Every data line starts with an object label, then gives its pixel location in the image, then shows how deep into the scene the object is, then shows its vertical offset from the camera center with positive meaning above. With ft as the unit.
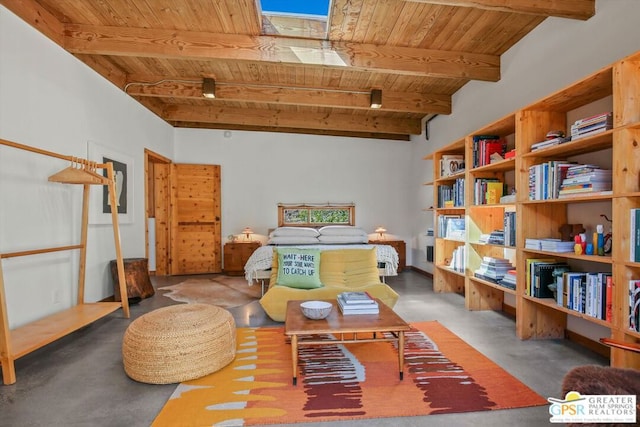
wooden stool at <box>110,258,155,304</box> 12.51 -2.70
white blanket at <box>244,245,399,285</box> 13.16 -2.04
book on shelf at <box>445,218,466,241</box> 12.83 -0.66
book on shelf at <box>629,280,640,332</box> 6.09 -1.78
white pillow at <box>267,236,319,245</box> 17.17 -1.48
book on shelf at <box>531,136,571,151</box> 7.98 +1.83
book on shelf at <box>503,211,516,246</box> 9.66 -0.47
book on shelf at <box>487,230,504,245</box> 10.42 -0.82
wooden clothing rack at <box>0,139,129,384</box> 6.70 -2.92
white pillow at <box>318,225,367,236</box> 17.89 -1.03
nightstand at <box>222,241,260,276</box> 18.30 -2.42
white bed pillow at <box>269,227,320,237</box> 17.67 -1.06
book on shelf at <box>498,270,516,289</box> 9.86 -2.14
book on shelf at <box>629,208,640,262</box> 6.07 -0.45
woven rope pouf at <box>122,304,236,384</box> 6.69 -2.91
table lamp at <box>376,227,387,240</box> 19.63 -1.12
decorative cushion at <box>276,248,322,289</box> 10.62 -1.88
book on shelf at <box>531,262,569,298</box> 8.68 -1.78
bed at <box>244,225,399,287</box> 14.62 -1.44
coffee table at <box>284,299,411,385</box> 6.49 -2.36
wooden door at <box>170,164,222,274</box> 19.34 -0.36
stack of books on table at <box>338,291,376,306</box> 7.51 -2.09
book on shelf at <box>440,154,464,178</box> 13.75 +2.14
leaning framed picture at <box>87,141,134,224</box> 11.64 +0.96
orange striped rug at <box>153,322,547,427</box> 5.73 -3.60
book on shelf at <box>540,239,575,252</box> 8.02 -0.83
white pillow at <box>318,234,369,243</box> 17.53 -1.45
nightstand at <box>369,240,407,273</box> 19.19 -2.09
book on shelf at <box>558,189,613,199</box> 6.72 +0.44
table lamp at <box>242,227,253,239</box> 18.72 -1.10
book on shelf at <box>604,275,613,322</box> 6.64 -1.84
